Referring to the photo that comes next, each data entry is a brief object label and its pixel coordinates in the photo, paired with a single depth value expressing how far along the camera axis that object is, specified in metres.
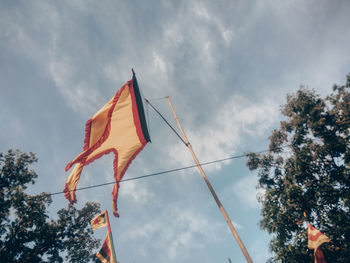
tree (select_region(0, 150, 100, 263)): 13.40
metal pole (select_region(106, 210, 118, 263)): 8.42
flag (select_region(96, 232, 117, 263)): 8.49
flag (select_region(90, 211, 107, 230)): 10.08
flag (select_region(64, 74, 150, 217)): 6.95
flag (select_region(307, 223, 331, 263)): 8.57
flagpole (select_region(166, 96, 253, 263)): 4.84
